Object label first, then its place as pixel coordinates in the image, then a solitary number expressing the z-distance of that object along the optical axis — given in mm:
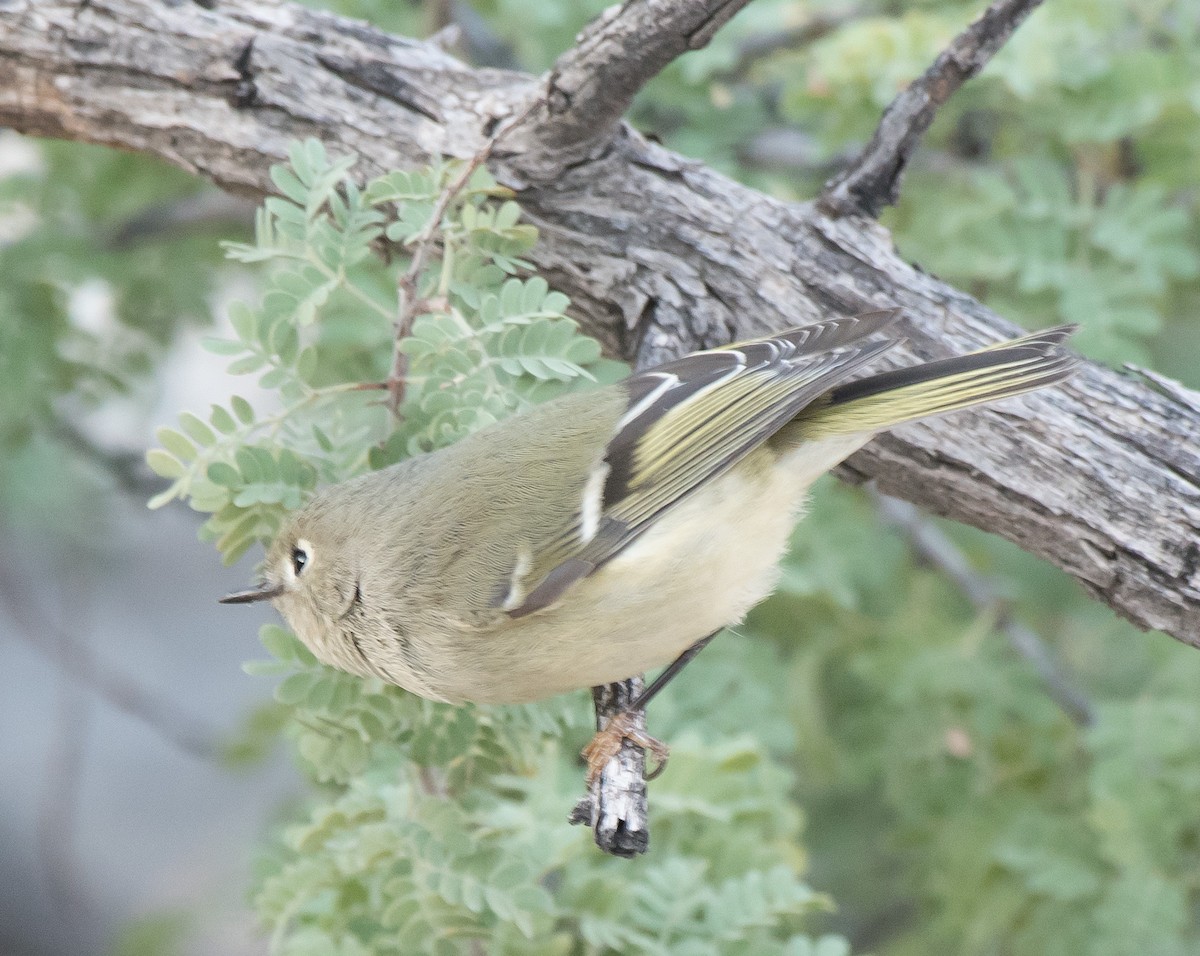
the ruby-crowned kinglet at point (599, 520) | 2981
